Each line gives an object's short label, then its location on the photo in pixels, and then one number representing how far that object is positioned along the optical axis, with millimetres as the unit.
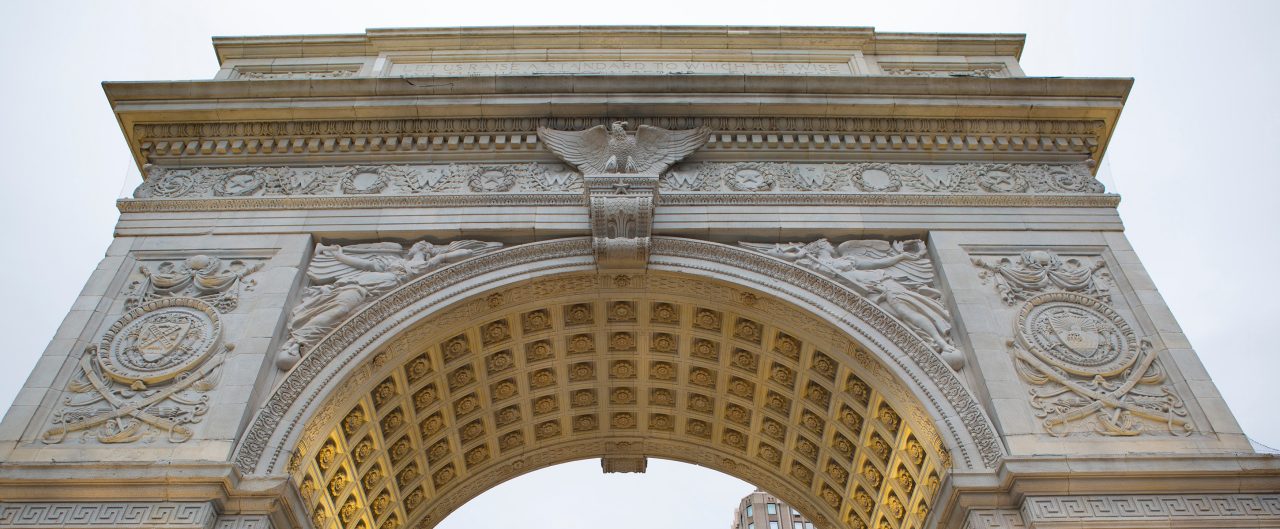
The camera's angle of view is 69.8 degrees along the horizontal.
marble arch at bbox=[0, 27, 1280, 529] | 10898
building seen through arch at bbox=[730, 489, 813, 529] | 55375
